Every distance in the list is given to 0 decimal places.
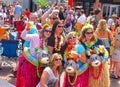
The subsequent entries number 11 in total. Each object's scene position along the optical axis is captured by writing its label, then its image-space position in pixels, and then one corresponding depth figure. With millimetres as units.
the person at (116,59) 10253
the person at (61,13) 18154
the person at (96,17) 9374
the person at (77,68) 6575
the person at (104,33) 8843
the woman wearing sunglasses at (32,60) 6999
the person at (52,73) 6199
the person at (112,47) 10321
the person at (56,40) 6970
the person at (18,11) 23409
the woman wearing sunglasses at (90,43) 6697
